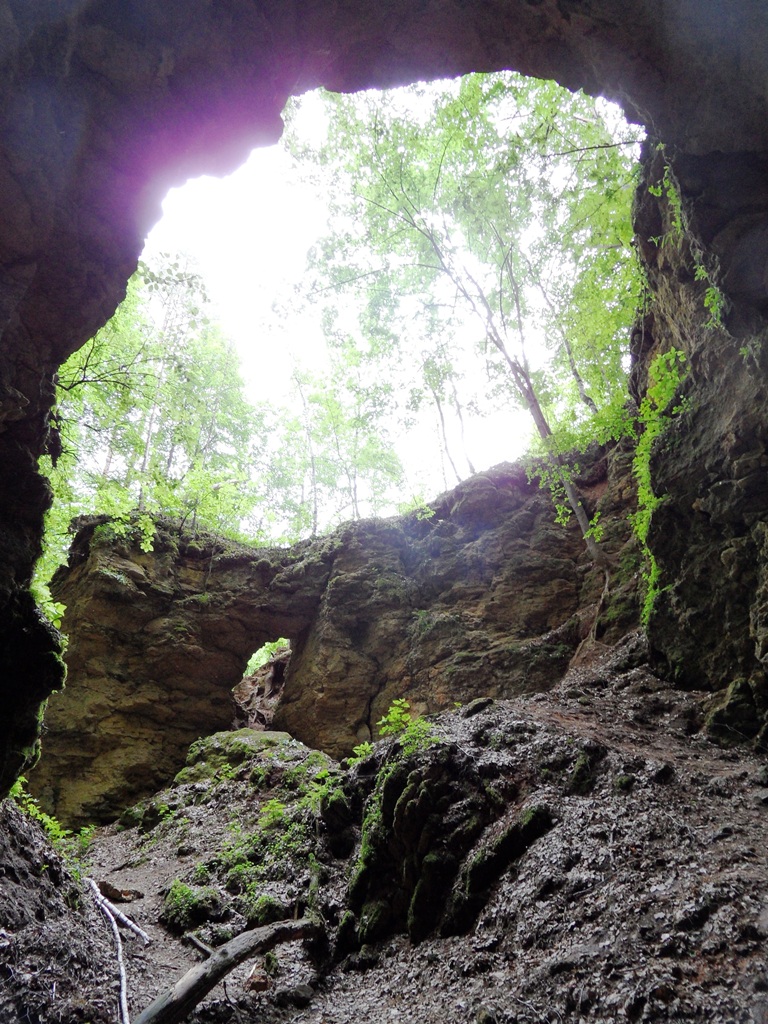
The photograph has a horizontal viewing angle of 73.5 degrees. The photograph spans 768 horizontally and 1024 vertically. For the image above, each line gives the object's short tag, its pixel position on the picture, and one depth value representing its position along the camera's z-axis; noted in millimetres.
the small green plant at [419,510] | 16642
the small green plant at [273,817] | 9125
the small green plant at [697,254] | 6445
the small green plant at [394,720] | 8308
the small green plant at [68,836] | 6792
